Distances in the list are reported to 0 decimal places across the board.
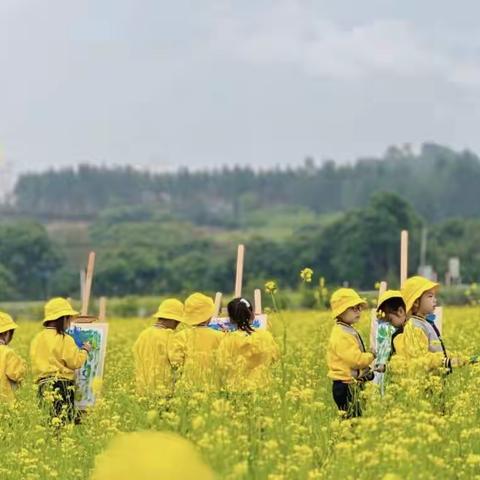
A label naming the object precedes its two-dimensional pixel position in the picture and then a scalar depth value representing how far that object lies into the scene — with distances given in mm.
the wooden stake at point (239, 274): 22500
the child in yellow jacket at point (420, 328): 14934
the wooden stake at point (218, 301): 22547
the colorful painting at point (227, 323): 18711
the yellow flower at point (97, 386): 16297
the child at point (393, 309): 16344
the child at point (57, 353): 18625
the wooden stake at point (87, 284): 22437
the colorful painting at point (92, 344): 20553
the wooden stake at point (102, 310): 22481
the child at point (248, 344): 16641
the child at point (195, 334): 17344
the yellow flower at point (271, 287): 14880
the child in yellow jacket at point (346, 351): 16328
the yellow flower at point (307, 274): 15398
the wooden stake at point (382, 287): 20820
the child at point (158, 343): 17375
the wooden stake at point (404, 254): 20703
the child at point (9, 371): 18000
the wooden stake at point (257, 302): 22830
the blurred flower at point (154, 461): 5199
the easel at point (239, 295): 22172
